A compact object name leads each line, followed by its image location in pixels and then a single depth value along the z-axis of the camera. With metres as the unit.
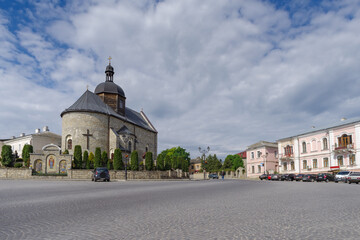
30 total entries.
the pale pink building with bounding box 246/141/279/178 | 59.65
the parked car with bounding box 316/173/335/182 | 36.03
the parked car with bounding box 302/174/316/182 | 37.72
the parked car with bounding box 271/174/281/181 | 43.62
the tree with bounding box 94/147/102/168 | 38.41
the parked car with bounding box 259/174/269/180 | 48.92
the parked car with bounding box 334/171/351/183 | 32.16
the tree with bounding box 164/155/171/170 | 49.84
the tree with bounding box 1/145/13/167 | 42.03
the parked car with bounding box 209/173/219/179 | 68.50
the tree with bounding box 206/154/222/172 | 96.94
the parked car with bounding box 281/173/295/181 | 41.19
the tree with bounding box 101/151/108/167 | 39.78
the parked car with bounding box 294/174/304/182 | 39.36
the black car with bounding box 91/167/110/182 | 30.02
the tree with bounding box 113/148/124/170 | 39.78
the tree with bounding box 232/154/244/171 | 91.94
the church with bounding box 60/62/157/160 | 44.69
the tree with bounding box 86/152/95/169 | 39.71
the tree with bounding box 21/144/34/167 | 40.02
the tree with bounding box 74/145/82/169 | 37.75
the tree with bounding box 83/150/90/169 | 38.72
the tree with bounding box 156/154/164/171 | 47.72
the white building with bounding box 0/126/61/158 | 62.59
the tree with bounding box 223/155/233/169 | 94.88
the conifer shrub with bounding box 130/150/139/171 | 41.75
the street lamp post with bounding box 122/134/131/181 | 49.30
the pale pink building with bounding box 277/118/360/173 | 41.32
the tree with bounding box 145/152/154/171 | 44.56
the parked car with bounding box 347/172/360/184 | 30.19
